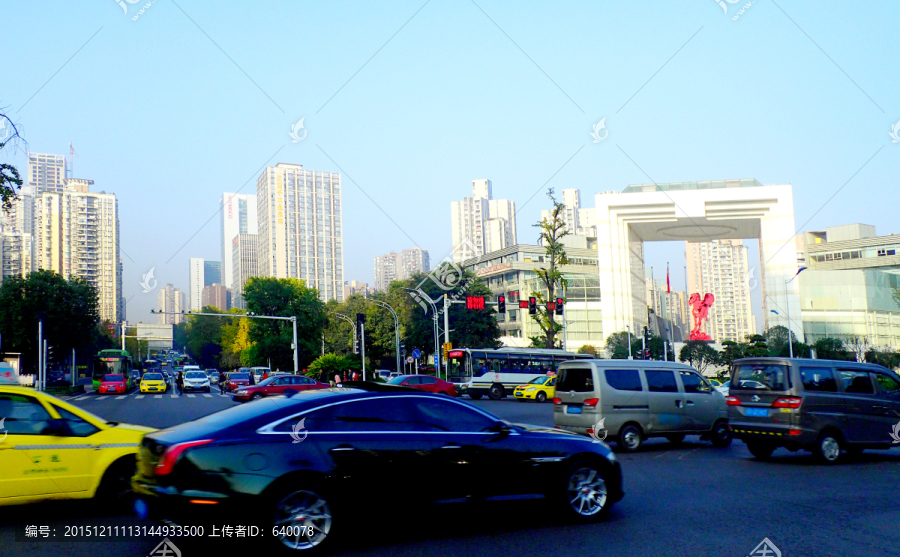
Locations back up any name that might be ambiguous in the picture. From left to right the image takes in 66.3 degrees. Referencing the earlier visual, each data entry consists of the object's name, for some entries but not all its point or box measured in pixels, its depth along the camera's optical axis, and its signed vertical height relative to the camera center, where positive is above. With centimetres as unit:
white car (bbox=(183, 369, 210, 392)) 4694 -287
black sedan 561 -116
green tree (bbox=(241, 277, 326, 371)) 7162 +144
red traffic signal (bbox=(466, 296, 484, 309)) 4019 +164
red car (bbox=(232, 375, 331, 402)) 2956 -218
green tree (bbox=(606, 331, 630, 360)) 6359 -169
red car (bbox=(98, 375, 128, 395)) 4588 -284
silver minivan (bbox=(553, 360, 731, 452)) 1348 -158
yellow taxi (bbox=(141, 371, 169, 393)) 4506 -280
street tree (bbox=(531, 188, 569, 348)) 4500 +439
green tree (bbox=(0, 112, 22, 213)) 1498 +354
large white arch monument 6550 +987
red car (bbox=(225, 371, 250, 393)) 4241 -268
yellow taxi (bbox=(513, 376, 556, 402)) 3533 -324
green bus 5944 -161
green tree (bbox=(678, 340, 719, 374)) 5759 -255
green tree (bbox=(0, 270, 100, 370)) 5088 +238
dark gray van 1170 -154
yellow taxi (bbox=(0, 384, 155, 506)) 721 -117
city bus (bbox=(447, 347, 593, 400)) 3981 -224
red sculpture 7730 +151
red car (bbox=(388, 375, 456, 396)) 3162 -241
